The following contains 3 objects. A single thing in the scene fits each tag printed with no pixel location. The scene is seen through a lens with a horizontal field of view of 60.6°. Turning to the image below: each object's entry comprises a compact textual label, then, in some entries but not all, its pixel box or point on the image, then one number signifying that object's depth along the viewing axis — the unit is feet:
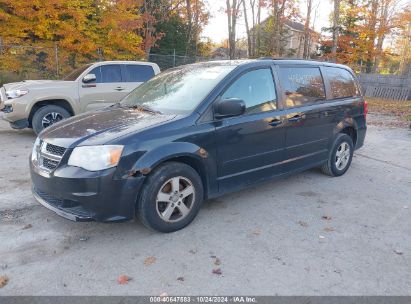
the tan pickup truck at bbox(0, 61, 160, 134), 24.95
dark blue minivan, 10.80
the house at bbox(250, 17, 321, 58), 86.69
